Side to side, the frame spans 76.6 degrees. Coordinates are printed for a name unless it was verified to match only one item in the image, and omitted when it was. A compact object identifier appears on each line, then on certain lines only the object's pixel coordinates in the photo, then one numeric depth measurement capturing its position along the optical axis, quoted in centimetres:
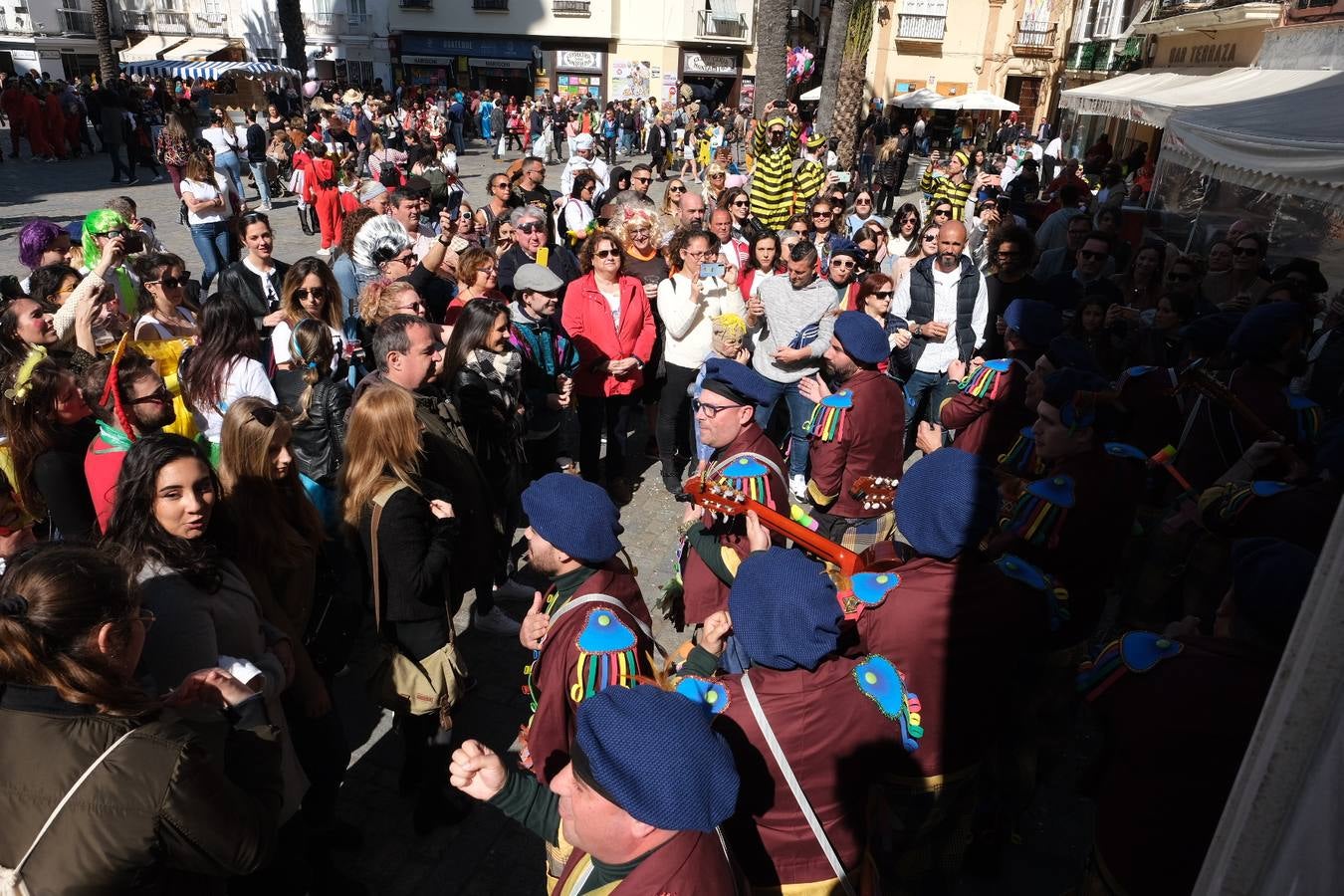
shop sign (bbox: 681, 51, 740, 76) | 4012
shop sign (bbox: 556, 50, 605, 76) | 3969
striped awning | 3356
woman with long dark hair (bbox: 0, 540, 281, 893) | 175
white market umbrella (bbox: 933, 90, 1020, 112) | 2411
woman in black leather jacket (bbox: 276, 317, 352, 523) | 409
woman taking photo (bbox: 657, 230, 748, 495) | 598
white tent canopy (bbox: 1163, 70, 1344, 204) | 568
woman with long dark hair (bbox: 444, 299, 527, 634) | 455
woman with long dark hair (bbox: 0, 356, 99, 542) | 352
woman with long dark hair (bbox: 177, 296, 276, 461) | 414
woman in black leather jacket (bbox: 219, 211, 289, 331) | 609
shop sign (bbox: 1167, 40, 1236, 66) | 1603
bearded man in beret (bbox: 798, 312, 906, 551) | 411
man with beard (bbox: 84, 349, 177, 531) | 339
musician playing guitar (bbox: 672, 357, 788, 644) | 323
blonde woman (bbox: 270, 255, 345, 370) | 488
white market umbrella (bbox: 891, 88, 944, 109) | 2768
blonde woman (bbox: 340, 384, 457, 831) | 307
